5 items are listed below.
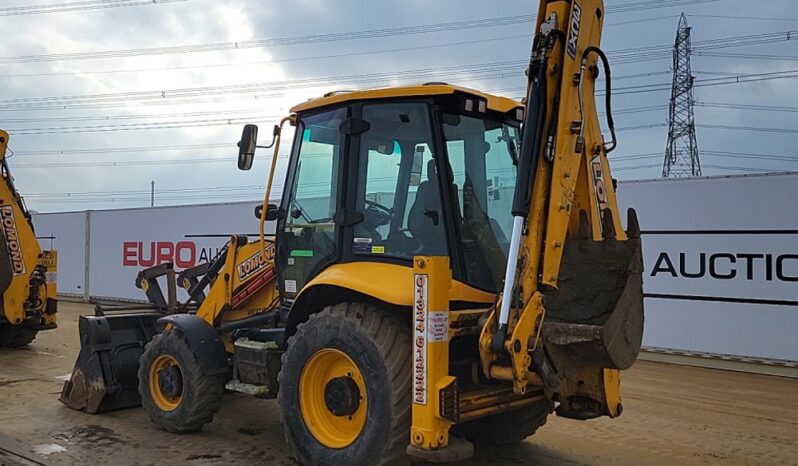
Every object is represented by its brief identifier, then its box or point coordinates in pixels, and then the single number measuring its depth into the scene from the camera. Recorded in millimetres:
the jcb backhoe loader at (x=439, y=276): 4059
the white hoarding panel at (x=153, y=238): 15484
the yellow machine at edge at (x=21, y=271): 10148
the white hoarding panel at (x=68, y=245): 19484
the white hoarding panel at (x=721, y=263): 9523
